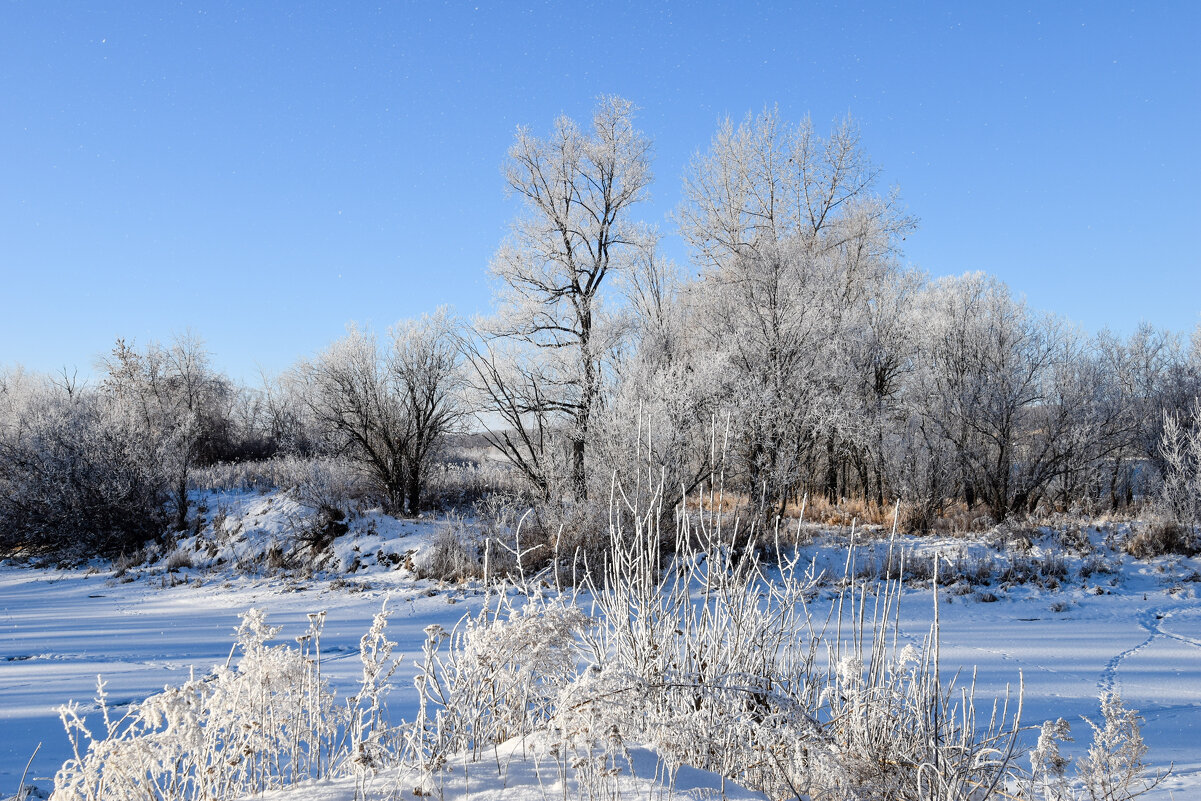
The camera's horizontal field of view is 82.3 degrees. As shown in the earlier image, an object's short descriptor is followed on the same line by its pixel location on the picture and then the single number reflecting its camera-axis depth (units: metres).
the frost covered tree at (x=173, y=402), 14.61
